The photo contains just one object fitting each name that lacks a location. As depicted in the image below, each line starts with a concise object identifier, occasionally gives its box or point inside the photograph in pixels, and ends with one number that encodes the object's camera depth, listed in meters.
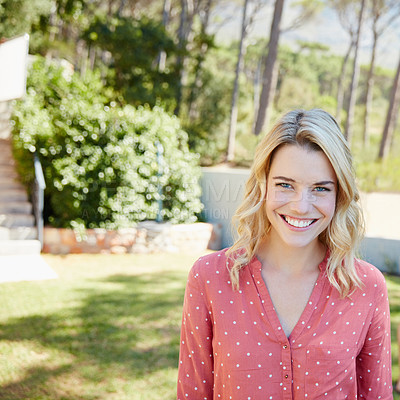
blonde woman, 1.29
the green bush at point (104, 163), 7.17
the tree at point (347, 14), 24.75
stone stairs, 6.64
